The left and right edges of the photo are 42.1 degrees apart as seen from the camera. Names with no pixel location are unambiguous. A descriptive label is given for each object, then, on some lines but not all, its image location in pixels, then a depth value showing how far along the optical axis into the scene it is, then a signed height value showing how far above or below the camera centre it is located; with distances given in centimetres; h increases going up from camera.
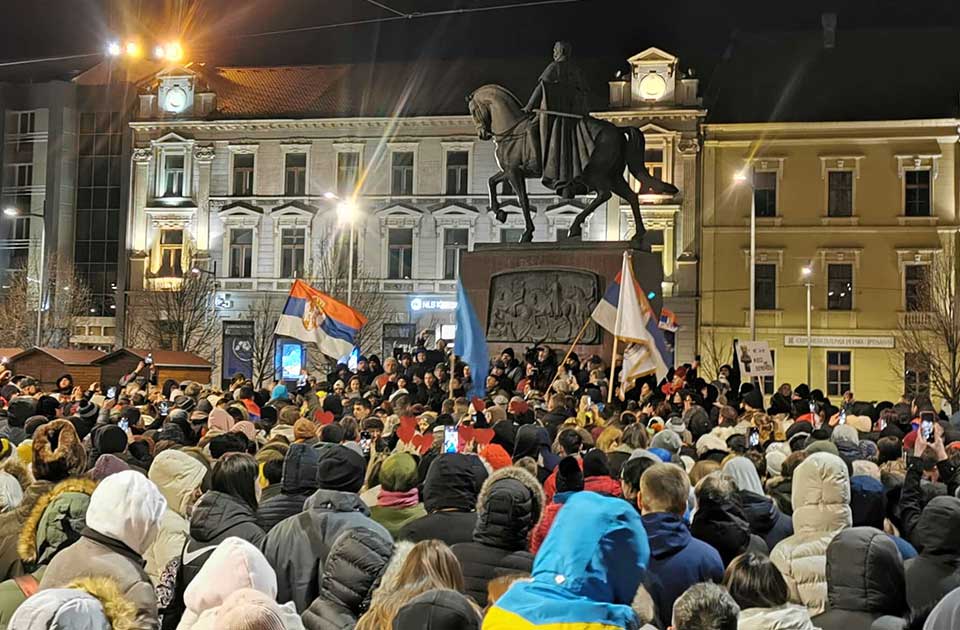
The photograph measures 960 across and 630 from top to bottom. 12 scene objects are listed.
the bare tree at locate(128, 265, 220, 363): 5597 +125
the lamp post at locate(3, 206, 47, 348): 4461 +169
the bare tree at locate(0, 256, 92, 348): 5534 +163
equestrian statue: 2162 +373
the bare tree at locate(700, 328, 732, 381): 5128 +27
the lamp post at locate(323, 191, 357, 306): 5604 +634
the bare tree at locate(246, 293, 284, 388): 5541 +73
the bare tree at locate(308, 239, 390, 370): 5522 +277
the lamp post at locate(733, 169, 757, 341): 3585 +186
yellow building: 5194 +544
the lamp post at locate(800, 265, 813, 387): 5129 +361
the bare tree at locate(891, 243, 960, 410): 4516 +121
